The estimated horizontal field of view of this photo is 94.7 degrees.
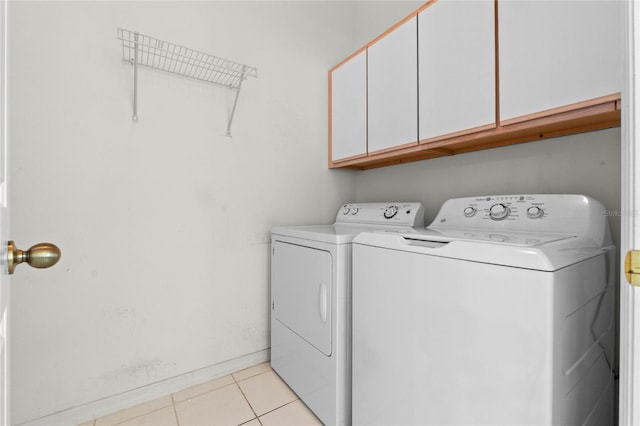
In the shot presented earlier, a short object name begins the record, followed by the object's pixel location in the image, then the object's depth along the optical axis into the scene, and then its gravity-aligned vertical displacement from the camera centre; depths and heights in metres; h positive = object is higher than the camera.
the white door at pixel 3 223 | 0.52 -0.02
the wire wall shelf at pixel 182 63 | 1.46 +0.81
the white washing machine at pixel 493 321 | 0.74 -0.32
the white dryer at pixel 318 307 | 1.29 -0.47
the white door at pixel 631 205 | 0.55 +0.02
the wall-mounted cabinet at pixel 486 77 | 0.99 +0.57
